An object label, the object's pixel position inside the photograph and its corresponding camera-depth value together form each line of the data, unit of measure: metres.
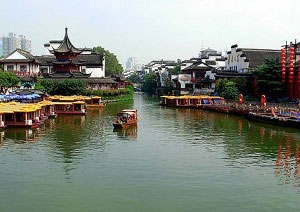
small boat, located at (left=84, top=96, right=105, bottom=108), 56.87
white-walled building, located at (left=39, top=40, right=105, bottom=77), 78.25
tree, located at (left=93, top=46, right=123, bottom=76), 102.12
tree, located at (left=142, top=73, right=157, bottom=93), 117.77
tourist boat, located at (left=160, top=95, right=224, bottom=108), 58.31
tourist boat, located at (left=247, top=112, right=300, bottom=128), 34.74
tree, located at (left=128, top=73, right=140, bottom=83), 158.90
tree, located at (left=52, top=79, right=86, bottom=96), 60.03
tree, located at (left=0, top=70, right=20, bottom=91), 54.86
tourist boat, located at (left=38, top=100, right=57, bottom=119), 40.59
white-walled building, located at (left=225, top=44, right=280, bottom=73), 66.44
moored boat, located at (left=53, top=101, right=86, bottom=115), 45.41
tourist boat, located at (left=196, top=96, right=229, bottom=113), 53.09
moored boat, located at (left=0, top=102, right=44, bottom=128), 32.29
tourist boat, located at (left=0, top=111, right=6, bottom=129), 31.65
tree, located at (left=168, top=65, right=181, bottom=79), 97.19
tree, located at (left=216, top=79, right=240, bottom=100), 58.97
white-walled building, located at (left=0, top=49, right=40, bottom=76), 68.82
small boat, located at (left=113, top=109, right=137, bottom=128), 33.59
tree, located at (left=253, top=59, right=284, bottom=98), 52.25
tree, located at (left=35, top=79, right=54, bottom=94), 60.89
